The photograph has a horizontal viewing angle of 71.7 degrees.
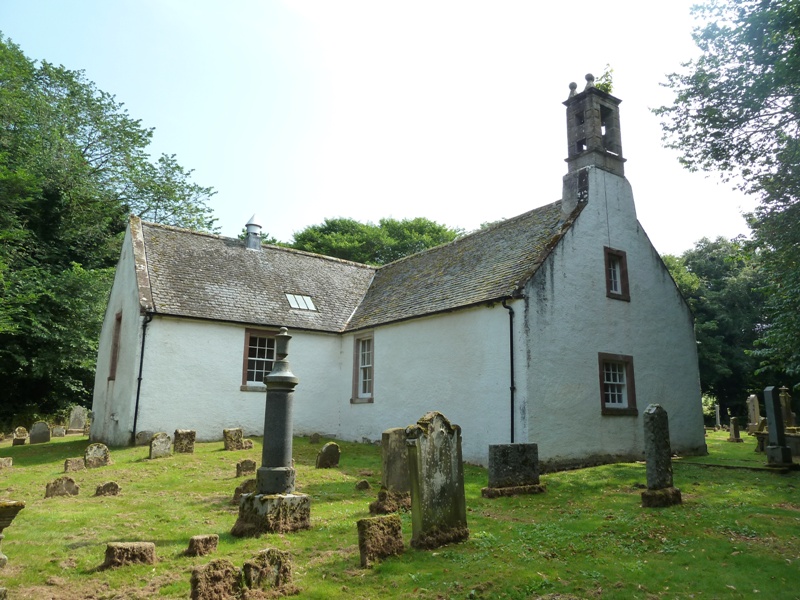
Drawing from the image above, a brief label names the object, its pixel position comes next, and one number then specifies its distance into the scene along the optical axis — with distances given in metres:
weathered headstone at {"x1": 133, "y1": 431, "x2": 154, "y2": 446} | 17.19
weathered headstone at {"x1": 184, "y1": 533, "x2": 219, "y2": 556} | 6.86
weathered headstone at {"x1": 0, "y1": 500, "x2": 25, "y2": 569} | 5.96
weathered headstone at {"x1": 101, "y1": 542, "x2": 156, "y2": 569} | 6.39
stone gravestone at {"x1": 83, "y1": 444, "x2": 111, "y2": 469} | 13.75
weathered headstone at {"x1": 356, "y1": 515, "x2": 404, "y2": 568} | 6.62
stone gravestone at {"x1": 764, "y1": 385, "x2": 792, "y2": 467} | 13.92
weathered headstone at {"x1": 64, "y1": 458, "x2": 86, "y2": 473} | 13.40
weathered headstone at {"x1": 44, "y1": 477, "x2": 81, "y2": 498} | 10.70
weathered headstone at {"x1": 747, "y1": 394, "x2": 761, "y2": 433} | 26.50
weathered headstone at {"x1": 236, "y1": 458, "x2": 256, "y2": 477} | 12.65
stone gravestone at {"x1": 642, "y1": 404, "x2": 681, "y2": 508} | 9.65
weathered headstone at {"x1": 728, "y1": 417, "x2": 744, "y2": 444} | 23.11
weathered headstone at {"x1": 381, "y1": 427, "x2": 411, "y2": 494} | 10.08
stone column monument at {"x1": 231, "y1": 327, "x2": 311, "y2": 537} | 7.91
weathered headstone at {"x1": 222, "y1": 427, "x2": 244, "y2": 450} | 16.38
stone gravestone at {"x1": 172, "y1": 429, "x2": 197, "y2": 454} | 15.70
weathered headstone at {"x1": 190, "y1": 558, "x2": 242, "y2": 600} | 5.32
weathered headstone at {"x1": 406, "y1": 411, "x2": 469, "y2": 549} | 7.27
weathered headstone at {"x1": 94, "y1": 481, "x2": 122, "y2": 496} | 10.74
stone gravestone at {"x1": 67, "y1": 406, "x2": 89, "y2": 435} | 25.39
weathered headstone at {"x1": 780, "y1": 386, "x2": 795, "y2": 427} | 23.25
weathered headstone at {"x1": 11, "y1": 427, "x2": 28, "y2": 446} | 20.31
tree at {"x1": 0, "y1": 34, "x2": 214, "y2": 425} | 26.77
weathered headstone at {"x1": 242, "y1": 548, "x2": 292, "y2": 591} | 5.70
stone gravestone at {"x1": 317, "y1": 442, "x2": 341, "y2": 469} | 13.84
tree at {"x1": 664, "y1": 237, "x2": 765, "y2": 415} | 35.81
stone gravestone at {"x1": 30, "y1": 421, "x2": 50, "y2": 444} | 20.88
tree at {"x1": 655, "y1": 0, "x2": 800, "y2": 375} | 14.44
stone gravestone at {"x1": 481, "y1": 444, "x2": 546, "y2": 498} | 10.77
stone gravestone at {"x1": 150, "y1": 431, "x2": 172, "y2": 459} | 14.83
